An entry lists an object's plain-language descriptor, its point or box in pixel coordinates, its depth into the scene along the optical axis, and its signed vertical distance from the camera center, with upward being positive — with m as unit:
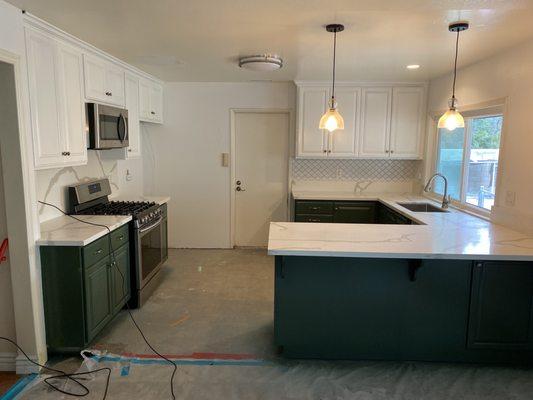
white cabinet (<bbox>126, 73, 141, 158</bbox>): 4.04 +0.36
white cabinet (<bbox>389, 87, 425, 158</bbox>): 4.87 +0.38
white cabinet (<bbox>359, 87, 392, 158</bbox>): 4.88 +0.37
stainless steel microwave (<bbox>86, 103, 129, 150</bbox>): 3.21 +0.20
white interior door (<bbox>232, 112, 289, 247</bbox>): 5.36 -0.32
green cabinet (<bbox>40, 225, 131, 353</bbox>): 2.62 -1.01
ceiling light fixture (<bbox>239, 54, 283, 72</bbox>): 3.50 +0.81
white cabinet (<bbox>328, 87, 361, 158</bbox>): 4.88 +0.28
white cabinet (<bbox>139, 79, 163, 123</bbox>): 4.44 +0.58
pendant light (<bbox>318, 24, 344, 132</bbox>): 2.93 +0.23
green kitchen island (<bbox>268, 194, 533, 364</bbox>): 2.59 -1.03
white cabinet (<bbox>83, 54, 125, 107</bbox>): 3.21 +0.60
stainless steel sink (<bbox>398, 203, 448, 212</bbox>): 4.38 -0.62
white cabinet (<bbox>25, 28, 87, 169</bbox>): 2.52 +0.33
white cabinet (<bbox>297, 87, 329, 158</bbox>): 4.92 +0.38
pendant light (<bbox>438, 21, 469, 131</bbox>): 2.70 +0.24
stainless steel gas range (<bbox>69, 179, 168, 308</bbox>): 3.46 -0.72
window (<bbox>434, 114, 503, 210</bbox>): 3.57 -0.07
